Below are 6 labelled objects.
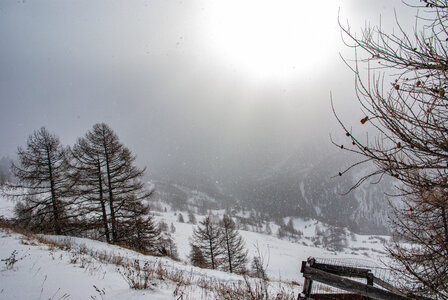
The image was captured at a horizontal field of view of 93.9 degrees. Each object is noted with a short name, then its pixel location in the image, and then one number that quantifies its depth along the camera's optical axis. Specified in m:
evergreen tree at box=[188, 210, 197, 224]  145.38
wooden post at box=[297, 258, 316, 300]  4.15
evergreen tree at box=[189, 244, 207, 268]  22.55
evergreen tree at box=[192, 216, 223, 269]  24.22
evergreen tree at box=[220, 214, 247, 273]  24.55
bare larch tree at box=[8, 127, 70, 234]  14.28
